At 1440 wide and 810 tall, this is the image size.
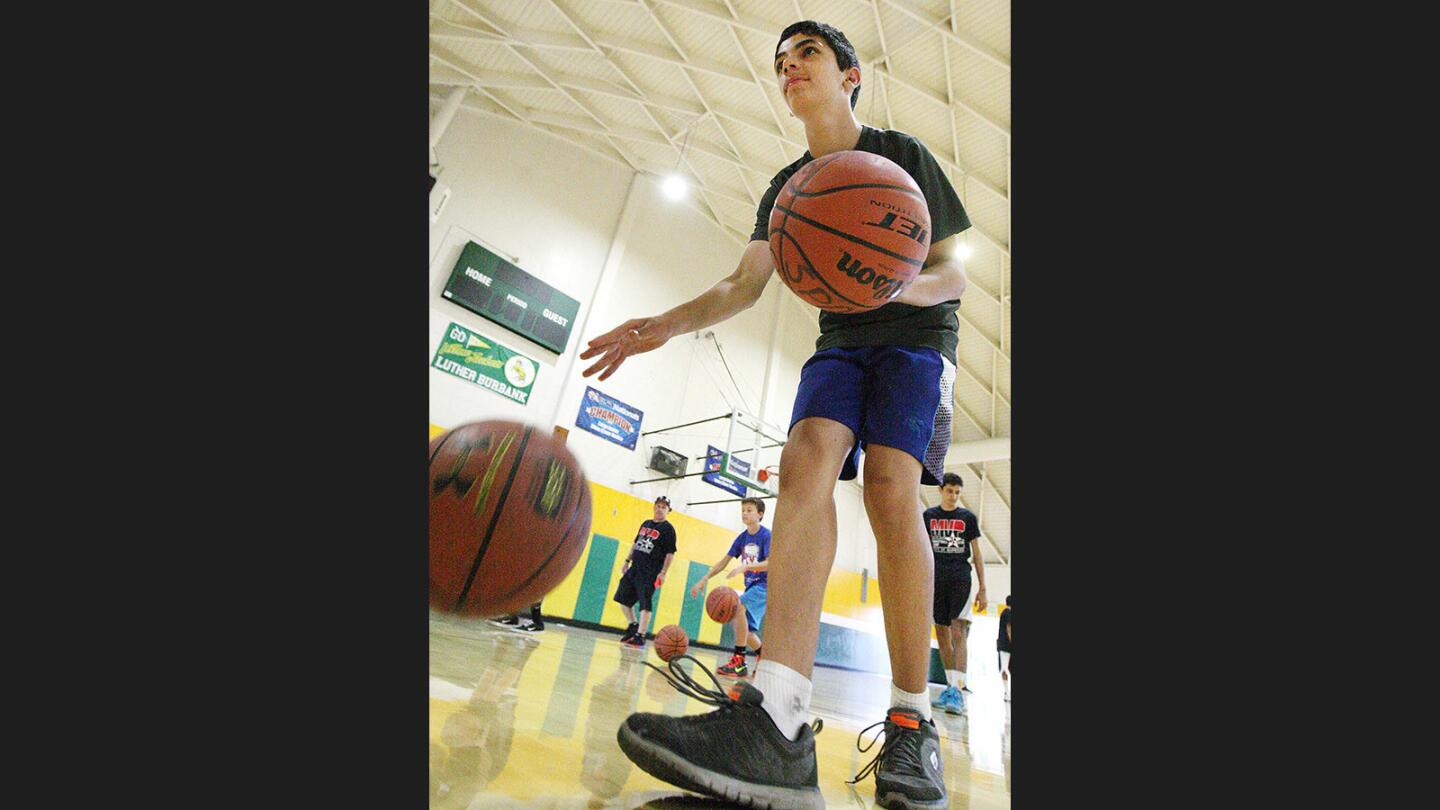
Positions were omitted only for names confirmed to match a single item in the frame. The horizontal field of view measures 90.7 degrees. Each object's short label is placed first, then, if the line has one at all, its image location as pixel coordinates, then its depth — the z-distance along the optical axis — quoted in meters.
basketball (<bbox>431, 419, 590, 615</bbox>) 1.50
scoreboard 8.55
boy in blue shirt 4.90
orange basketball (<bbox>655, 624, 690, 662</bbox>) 3.12
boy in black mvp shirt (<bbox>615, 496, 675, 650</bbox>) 6.22
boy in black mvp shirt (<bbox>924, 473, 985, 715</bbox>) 4.31
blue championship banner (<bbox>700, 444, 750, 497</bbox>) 10.56
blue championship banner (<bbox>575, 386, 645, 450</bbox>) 9.43
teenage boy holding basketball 0.97
